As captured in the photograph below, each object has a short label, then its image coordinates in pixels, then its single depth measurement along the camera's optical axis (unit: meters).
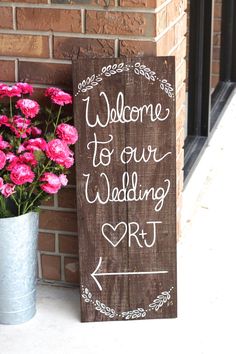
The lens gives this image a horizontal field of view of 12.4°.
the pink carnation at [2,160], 3.43
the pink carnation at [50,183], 3.50
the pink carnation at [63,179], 3.56
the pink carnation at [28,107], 3.57
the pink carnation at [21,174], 3.41
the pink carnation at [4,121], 3.62
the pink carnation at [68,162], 3.54
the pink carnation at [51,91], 3.64
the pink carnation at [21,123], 3.59
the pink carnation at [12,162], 3.45
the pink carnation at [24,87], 3.66
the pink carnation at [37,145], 3.54
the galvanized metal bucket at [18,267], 3.57
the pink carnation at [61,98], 3.58
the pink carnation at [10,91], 3.60
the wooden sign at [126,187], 3.61
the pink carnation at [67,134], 3.56
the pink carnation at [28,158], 3.48
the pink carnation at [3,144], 3.54
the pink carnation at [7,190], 3.47
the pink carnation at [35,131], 3.73
